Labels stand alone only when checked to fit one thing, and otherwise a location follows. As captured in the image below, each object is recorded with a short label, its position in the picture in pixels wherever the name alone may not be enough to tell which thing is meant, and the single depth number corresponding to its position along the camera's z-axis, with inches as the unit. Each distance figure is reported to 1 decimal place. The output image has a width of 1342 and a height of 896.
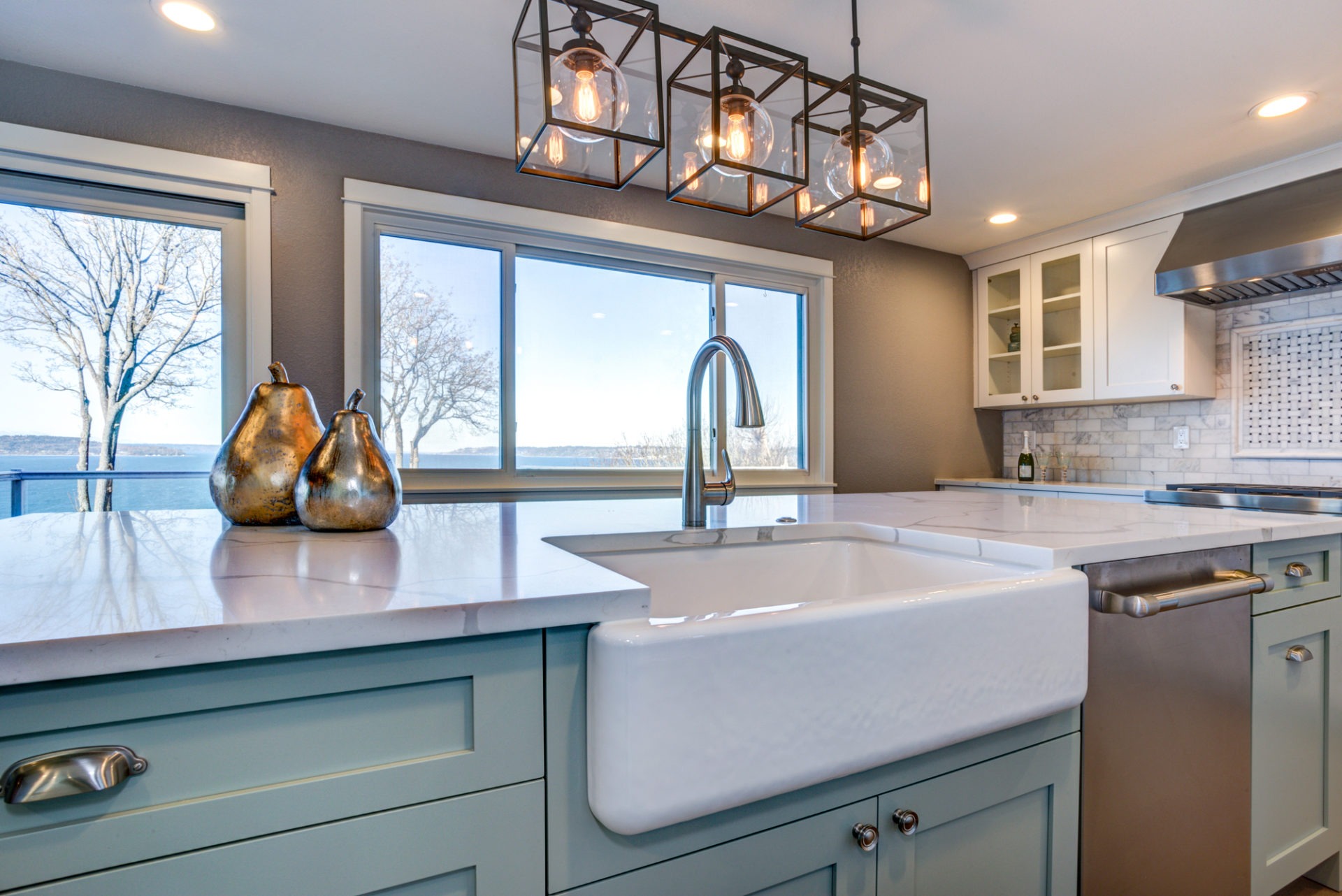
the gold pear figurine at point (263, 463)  41.6
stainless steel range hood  96.7
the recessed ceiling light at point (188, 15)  73.5
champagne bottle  154.4
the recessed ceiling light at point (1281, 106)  91.3
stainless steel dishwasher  38.5
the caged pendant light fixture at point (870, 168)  55.0
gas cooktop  91.6
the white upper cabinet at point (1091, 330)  124.0
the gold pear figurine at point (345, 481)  38.6
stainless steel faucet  48.8
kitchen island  18.9
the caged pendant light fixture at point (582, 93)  46.1
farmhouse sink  22.1
